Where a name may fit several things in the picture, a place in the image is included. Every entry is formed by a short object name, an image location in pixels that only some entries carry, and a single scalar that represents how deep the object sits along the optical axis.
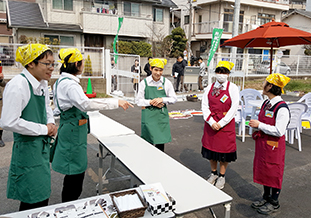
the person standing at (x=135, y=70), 10.59
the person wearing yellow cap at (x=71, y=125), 2.51
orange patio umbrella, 5.45
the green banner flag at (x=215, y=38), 12.90
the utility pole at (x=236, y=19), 12.90
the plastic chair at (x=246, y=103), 6.27
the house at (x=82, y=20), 19.95
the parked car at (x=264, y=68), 16.18
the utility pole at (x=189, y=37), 25.62
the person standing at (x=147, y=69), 12.18
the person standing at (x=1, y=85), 5.09
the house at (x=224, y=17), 25.69
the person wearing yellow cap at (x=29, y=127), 1.95
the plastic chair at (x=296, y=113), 5.48
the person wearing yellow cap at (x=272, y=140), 3.06
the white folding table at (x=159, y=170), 2.00
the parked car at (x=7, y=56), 9.98
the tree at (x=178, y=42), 23.94
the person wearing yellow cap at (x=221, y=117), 3.64
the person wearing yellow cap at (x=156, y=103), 3.96
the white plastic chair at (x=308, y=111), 6.28
